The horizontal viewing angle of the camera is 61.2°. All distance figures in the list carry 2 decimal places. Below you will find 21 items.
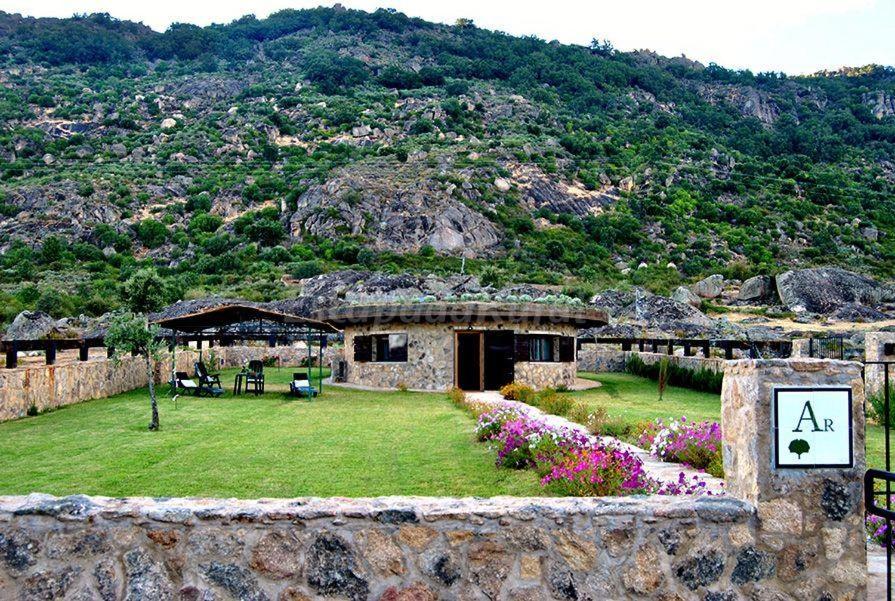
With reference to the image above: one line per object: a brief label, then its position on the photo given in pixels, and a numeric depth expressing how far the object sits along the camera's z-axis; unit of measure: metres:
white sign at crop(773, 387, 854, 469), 5.03
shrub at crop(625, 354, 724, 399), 23.72
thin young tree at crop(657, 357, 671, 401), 21.94
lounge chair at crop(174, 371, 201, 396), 20.62
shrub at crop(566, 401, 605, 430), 14.47
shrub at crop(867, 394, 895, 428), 15.60
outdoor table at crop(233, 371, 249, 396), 21.11
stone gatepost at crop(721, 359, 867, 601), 4.96
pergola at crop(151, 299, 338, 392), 20.34
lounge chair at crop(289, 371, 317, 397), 20.14
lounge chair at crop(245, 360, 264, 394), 21.25
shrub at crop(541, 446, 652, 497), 7.37
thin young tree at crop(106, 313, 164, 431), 15.52
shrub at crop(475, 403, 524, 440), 12.19
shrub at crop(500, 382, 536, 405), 19.37
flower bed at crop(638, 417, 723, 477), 9.62
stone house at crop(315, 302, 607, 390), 23.50
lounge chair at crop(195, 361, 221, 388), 20.56
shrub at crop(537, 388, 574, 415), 16.00
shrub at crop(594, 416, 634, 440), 13.04
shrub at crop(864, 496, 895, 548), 6.65
